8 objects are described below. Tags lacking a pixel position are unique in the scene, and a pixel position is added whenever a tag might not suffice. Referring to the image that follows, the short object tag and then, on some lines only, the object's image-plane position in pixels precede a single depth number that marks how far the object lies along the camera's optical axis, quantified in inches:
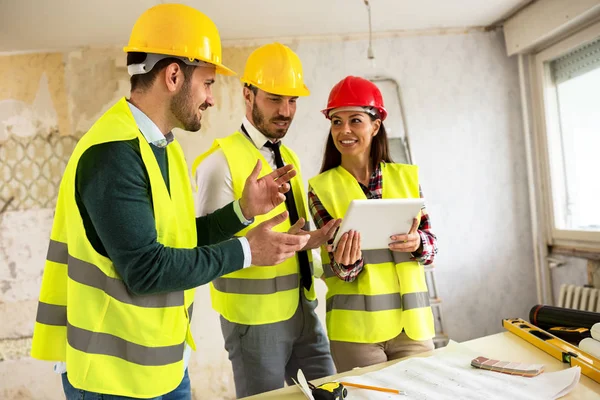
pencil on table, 50.4
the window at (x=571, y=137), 140.4
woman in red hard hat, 70.7
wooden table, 51.1
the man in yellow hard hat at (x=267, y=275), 72.3
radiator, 130.3
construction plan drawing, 49.1
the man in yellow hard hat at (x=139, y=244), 46.6
